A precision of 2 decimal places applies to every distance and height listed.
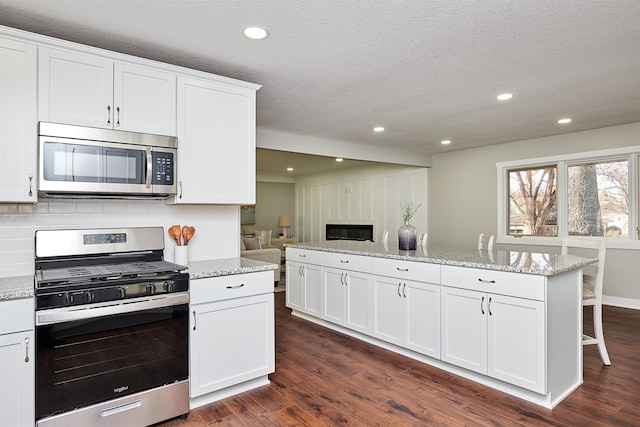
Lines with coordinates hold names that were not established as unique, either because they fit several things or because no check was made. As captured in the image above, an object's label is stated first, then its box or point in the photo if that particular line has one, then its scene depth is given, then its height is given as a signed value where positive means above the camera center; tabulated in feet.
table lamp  33.09 -0.51
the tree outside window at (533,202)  17.94 +0.71
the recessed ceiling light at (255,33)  7.24 +3.61
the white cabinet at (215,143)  8.54 +1.76
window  15.65 +0.84
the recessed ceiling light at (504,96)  11.27 +3.67
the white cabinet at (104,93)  7.02 +2.48
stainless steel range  6.18 -2.10
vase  11.90 -0.70
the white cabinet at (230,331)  7.74 -2.50
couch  18.98 -1.84
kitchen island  7.86 -2.36
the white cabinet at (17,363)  5.89 -2.34
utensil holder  9.03 -0.94
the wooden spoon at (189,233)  9.26 -0.43
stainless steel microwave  6.96 +1.08
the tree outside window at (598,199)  15.84 +0.75
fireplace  27.35 -1.18
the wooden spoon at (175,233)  9.18 -0.41
